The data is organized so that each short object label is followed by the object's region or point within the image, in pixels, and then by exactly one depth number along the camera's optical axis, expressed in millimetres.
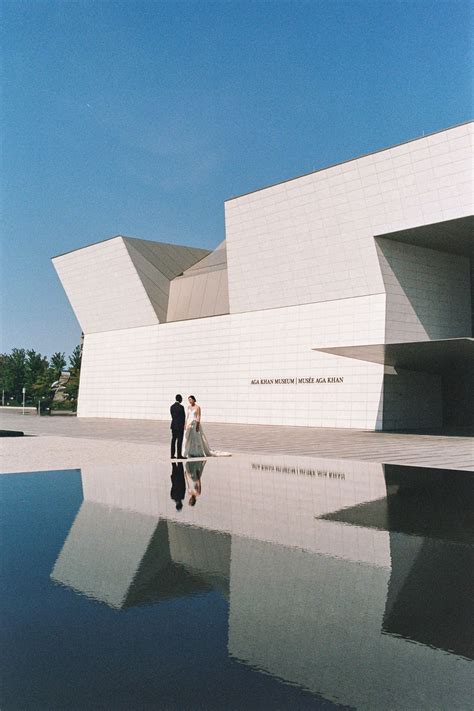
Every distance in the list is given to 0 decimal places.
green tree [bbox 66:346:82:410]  77438
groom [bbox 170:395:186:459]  16844
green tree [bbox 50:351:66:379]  85106
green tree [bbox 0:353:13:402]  106644
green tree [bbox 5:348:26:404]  106000
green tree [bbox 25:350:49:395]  87650
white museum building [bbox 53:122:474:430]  29125
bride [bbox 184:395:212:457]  17281
